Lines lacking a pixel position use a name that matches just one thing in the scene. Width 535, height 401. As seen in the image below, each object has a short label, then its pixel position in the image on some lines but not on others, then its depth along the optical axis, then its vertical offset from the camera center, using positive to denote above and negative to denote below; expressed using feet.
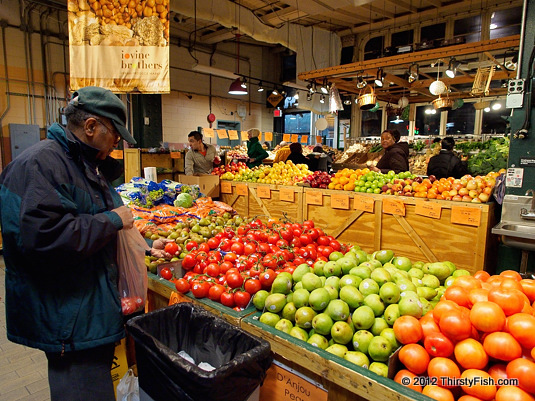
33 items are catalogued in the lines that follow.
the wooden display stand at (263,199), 16.83 -2.18
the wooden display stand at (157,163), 20.70 -0.57
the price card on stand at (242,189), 19.17 -1.81
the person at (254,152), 26.48 +0.35
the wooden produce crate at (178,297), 6.37 -2.92
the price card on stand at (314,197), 15.74 -1.78
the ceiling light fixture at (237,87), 34.06 +6.69
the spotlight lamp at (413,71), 21.20 +5.36
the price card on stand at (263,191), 17.97 -1.78
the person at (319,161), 29.37 -0.26
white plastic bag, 6.94 -4.62
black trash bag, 4.16 -2.75
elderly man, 4.52 -1.23
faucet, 10.76 -1.55
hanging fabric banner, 11.12 +3.35
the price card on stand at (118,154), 22.49 +0.00
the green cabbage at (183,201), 14.20 -1.84
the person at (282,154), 29.61 +0.27
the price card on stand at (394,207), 13.25 -1.79
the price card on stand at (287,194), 16.83 -1.79
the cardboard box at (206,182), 19.53 -1.47
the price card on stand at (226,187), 20.33 -1.79
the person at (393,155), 17.89 +0.24
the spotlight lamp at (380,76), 22.41 +5.29
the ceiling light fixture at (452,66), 19.56 +5.32
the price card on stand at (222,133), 34.44 +2.25
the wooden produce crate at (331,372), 4.46 -2.94
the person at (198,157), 20.57 -0.08
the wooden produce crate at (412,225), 11.71 -2.47
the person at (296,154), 24.27 +0.24
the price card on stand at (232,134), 36.08 +2.30
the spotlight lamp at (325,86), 25.58 +5.28
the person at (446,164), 18.26 -0.20
